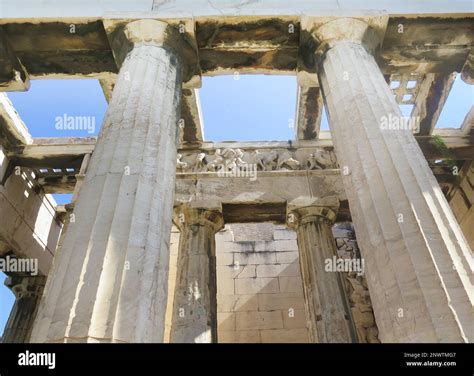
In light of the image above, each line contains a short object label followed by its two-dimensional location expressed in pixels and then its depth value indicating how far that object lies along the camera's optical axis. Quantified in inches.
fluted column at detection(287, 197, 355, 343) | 321.7
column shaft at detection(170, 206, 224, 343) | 321.1
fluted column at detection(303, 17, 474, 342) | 144.6
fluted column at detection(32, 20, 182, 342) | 138.3
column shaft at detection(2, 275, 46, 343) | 464.4
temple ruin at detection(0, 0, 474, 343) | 153.3
